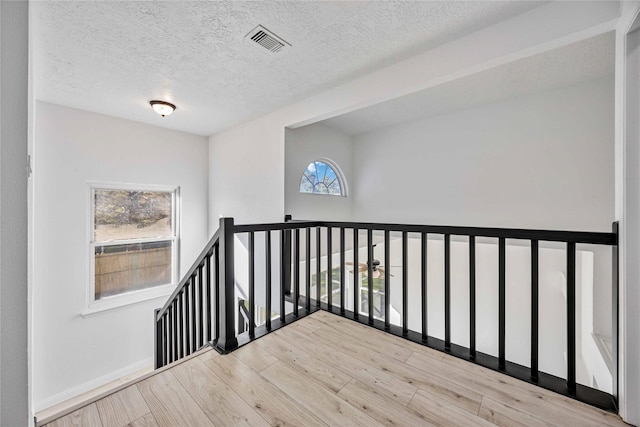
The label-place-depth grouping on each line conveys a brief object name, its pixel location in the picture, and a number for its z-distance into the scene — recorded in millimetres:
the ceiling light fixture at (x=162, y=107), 3090
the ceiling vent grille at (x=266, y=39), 1945
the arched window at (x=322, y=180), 3922
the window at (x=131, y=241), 3609
